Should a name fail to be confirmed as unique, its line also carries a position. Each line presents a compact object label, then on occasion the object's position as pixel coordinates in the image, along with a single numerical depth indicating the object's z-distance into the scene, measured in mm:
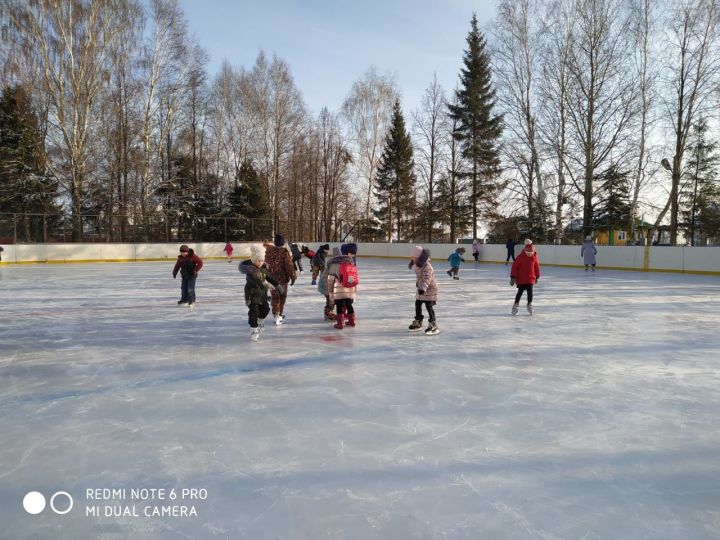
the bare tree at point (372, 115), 36094
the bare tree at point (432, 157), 33500
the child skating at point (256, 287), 5809
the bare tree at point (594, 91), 21781
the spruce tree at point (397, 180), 35531
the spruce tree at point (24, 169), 23719
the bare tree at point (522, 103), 24938
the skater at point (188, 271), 8789
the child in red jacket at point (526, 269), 7719
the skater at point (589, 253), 18297
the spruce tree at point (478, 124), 30094
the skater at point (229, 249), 25714
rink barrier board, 17078
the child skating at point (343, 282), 6734
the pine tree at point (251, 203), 32094
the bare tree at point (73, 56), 22672
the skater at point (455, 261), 14777
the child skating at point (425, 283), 6211
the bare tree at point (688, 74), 20453
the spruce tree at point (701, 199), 29516
